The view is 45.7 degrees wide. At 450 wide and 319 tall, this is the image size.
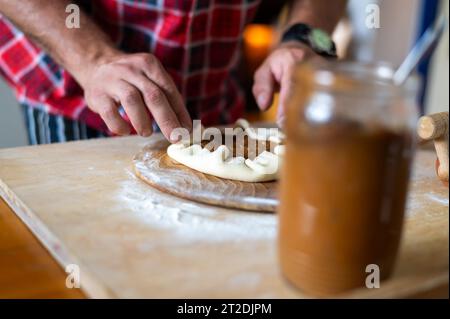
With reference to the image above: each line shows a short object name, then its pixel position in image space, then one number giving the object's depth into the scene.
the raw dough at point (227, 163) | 0.90
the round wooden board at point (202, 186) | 0.81
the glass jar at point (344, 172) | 0.51
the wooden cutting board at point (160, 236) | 0.60
